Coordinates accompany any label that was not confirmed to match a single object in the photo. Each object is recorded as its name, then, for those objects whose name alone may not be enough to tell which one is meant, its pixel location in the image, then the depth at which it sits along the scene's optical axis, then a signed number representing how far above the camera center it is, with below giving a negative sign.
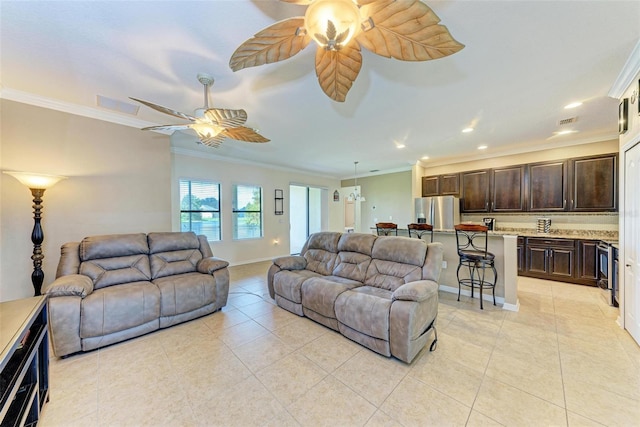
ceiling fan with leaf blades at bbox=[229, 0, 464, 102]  1.10 +0.93
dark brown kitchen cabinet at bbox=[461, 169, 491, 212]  5.44 +0.48
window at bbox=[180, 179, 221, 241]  5.16 +0.11
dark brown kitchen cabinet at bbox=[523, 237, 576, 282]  4.21 -0.88
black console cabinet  1.10 -0.80
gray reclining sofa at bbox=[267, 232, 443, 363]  2.05 -0.83
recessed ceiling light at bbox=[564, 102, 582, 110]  2.94 +1.33
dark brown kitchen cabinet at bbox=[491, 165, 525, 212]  5.02 +0.47
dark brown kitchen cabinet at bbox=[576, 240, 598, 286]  3.99 -0.89
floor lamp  2.63 -0.14
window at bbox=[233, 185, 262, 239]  5.96 +0.03
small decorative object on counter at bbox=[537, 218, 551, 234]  4.80 -0.29
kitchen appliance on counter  5.41 -0.28
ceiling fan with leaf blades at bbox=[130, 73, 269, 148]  2.17 +0.91
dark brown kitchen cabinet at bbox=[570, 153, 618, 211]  4.07 +0.48
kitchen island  3.15 -0.80
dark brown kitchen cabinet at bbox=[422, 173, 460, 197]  5.89 +0.67
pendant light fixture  7.29 +0.61
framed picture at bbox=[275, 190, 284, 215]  6.76 +0.29
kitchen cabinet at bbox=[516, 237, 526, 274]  4.69 -0.91
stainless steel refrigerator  5.61 +0.00
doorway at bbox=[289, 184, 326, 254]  8.39 -0.01
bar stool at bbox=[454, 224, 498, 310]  3.21 -0.62
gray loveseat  2.16 -0.80
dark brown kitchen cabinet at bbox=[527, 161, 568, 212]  4.55 +0.48
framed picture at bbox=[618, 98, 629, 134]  2.49 +1.02
